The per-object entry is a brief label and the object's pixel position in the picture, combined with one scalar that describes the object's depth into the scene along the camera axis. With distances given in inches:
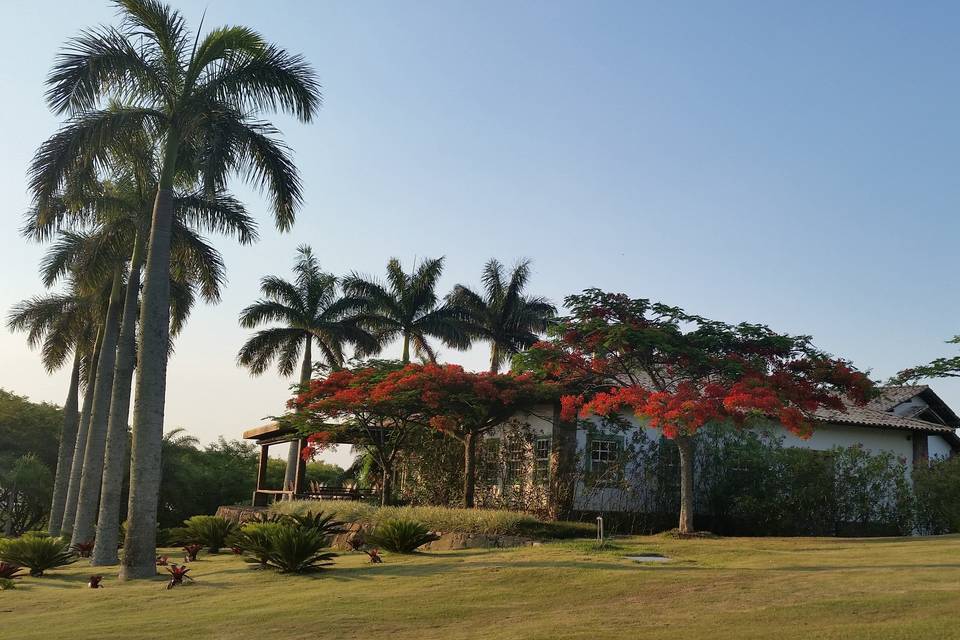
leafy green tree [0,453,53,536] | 1588.0
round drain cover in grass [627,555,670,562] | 507.2
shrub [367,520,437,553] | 585.9
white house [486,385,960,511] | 821.2
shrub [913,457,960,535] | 798.5
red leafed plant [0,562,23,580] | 586.2
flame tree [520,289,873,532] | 609.0
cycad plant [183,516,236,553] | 756.6
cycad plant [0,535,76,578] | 641.6
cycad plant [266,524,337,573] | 511.2
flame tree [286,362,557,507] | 804.6
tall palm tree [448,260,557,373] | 1627.7
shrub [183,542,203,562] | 605.7
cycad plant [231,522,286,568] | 529.0
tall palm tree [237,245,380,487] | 1473.9
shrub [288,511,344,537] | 624.0
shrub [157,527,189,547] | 800.9
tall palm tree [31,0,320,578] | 605.6
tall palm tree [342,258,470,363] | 1504.7
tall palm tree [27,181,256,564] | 845.2
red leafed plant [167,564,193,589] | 505.0
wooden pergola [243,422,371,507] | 1085.1
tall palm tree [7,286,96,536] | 1190.3
